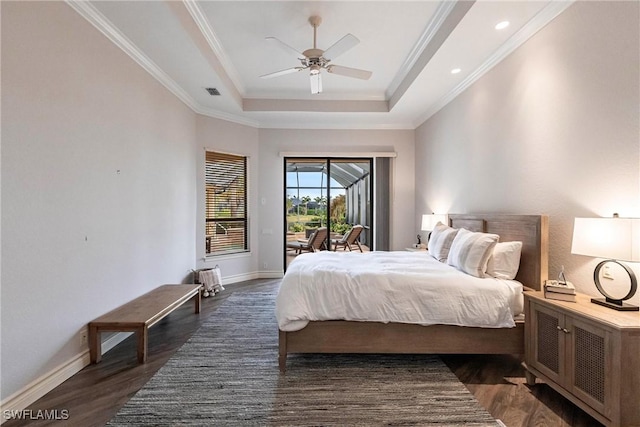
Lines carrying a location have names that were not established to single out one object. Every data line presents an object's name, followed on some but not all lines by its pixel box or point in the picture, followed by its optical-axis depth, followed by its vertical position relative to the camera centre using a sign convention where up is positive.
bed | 2.31 -1.04
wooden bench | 2.40 -0.94
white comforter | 2.26 -0.71
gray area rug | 1.80 -1.29
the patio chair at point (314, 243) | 5.82 -0.70
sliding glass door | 5.90 +0.31
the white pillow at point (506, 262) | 2.57 -0.47
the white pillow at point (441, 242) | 3.29 -0.38
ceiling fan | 2.65 +1.50
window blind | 4.98 +0.11
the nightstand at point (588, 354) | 1.51 -0.87
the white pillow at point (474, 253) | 2.53 -0.39
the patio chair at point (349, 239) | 6.08 -0.63
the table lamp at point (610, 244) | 1.64 -0.21
